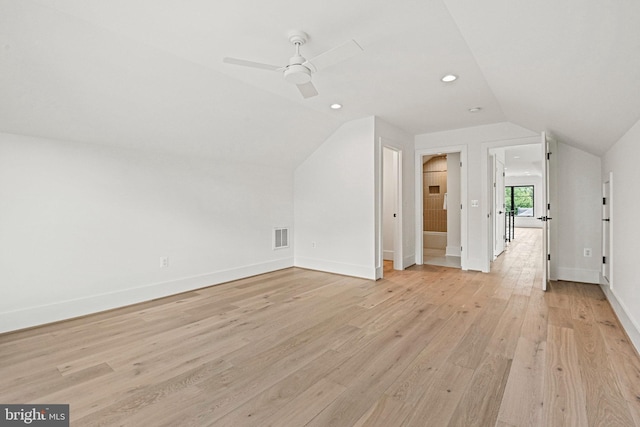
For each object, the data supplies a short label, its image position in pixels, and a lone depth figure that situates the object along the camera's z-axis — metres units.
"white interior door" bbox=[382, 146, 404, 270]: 6.47
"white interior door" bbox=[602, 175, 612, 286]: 3.56
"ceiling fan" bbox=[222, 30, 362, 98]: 2.23
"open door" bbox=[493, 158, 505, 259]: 6.20
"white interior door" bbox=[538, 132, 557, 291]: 3.85
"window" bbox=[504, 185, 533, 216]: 14.84
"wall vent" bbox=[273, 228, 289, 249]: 5.25
